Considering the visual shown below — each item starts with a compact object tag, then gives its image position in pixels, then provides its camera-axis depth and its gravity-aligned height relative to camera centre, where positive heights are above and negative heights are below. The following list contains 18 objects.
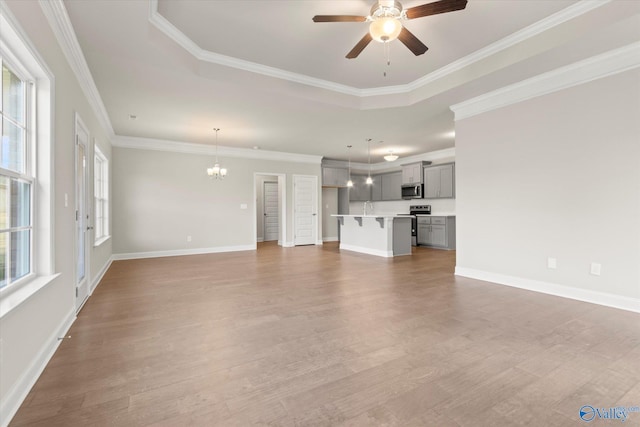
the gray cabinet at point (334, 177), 9.36 +1.19
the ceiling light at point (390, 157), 7.98 +1.52
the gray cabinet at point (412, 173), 8.76 +1.21
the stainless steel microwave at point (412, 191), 8.75 +0.68
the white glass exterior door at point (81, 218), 3.23 -0.02
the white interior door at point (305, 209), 8.76 +0.15
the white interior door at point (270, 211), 10.06 +0.12
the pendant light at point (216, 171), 6.59 +0.97
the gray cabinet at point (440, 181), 7.89 +0.87
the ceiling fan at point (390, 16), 2.30 +1.58
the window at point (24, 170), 1.78 +0.32
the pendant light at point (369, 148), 7.04 +1.73
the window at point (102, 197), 5.16 +0.35
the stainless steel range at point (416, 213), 8.77 +0.01
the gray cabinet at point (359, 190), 10.23 +0.82
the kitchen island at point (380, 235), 6.69 -0.50
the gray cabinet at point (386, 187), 9.54 +0.89
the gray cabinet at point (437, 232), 7.91 -0.50
